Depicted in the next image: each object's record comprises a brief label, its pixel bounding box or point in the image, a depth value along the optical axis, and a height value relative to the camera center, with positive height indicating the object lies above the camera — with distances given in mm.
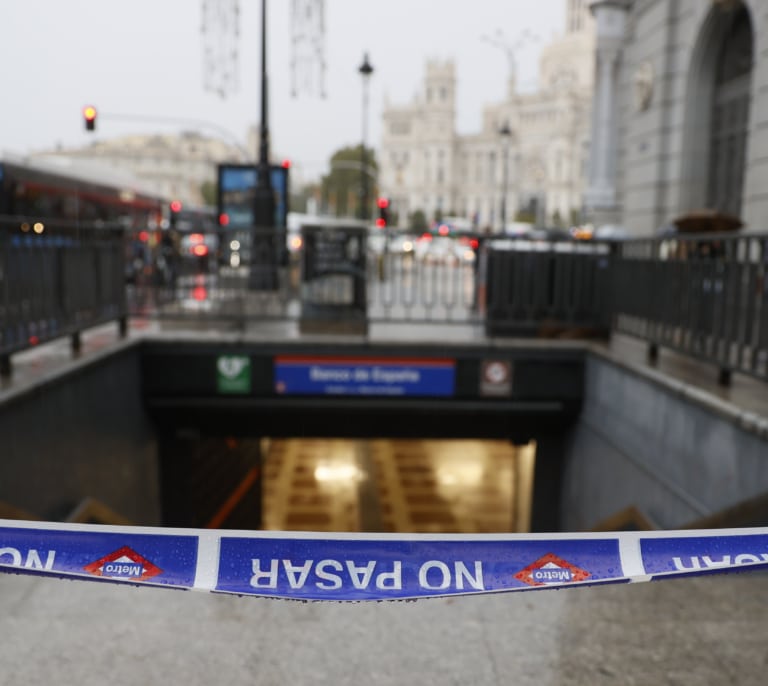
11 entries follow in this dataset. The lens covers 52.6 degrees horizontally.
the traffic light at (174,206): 31934 +1830
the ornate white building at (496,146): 143000 +22312
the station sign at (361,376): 8852 -1393
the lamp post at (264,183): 15750 +1396
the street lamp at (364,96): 33406 +7312
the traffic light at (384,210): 31828 +1811
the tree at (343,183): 91688 +8312
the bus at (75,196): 16516 +1362
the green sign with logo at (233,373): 8844 -1392
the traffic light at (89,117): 24159 +4055
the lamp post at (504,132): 44497 +7342
